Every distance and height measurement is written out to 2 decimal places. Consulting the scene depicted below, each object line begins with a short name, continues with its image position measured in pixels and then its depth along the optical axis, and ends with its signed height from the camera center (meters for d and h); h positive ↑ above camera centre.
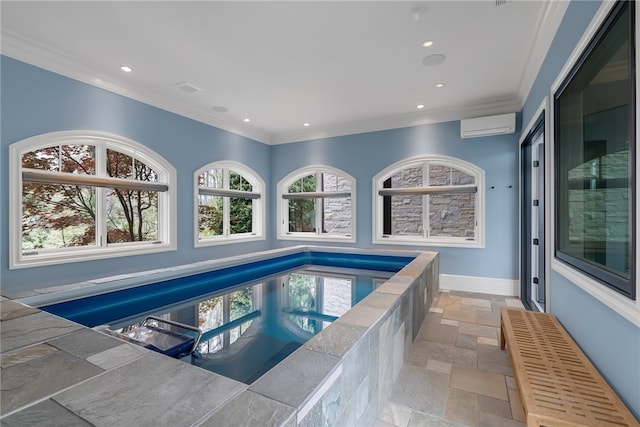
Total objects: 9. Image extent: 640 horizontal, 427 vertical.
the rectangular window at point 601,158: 1.33 +0.32
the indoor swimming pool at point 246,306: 2.32 -0.99
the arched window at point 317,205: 6.04 +0.21
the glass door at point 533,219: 3.50 -0.07
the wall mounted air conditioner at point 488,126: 4.39 +1.37
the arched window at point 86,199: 3.19 +0.22
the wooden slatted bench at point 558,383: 1.21 -0.84
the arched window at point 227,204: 5.23 +0.22
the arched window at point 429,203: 4.89 +0.21
